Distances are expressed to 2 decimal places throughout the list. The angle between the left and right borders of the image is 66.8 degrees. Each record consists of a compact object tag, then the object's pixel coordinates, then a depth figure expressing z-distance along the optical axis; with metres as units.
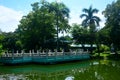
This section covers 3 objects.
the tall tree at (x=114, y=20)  17.60
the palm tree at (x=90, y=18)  21.06
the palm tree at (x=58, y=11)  18.15
